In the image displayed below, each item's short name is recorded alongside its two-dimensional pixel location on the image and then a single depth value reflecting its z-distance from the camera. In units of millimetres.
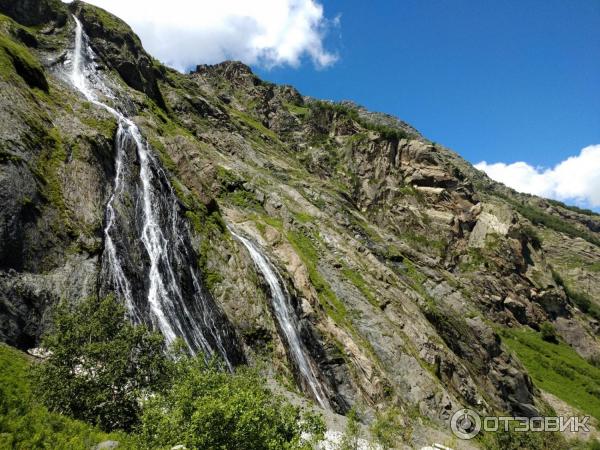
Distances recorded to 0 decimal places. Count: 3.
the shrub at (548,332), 100812
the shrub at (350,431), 22031
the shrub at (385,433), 26312
